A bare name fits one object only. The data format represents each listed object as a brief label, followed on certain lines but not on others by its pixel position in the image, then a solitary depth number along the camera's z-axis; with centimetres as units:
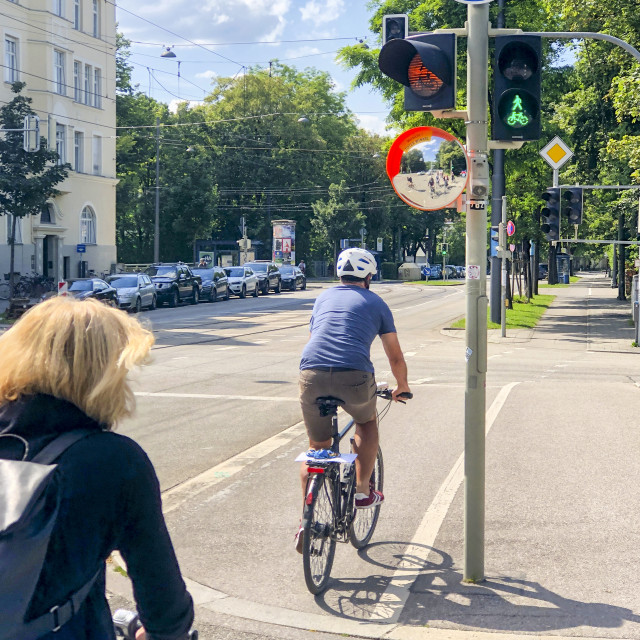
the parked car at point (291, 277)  5659
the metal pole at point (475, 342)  528
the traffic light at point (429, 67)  545
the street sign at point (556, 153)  2408
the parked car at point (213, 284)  4369
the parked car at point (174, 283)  3988
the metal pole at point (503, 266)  2567
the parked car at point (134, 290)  3478
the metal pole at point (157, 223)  5500
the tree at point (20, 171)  3139
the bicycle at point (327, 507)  501
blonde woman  201
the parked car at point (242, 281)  4812
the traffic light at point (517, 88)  559
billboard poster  7206
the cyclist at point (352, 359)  546
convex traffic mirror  576
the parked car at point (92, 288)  3161
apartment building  4281
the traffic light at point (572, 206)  2327
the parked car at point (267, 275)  5278
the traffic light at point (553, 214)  2189
